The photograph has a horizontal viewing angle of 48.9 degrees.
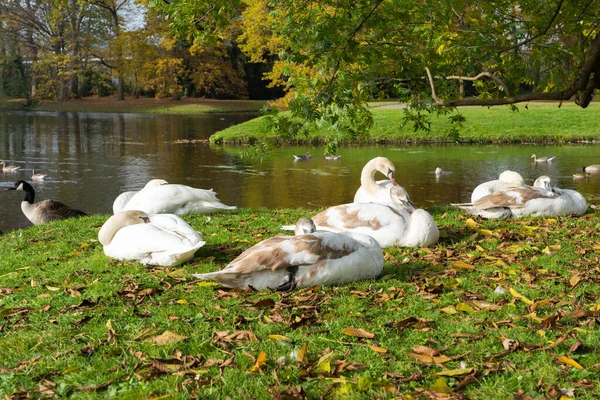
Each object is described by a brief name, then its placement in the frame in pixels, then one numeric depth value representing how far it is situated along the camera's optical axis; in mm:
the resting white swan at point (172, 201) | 11234
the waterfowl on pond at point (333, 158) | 25991
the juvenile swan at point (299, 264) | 6316
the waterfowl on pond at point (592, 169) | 21489
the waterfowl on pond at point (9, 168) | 23125
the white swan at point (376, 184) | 11328
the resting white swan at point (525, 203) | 10688
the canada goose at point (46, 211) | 12930
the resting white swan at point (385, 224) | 8438
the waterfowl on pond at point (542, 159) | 24672
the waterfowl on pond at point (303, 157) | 26047
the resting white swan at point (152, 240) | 7457
